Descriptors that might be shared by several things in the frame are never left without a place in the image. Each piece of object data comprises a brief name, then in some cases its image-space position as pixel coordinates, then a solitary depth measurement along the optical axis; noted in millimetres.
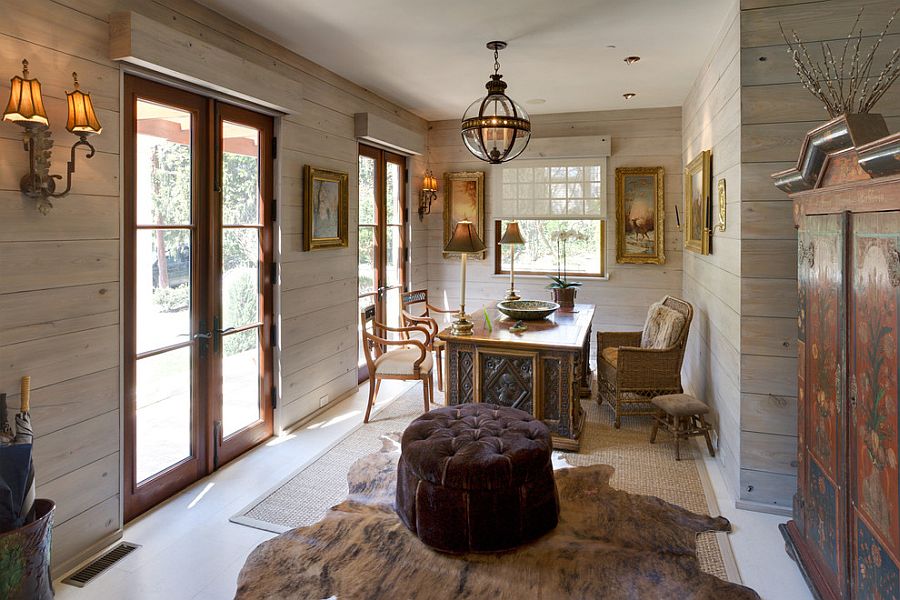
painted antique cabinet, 1619
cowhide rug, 2307
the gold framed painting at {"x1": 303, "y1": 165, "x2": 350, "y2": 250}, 4230
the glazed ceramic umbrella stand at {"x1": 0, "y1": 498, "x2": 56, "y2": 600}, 1948
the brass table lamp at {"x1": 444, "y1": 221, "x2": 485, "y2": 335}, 3740
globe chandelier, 3328
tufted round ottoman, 2494
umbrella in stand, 2023
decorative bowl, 4441
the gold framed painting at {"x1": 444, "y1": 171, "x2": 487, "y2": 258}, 6539
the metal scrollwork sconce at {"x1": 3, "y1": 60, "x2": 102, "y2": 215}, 2115
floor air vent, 2404
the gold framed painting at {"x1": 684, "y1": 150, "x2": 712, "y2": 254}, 4008
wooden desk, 3730
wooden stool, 3674
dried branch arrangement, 2760
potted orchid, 6268
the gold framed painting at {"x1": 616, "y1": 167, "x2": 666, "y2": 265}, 5953
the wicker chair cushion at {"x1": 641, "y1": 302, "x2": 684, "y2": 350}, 4156
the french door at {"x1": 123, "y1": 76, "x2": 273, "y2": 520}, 2898
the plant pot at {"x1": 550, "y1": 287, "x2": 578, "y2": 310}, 5184
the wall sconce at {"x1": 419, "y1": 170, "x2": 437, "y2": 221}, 6359
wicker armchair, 4168
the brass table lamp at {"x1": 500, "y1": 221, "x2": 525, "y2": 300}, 5312
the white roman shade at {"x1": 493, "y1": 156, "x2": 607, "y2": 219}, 6152
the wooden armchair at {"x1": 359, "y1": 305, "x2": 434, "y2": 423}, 4402
